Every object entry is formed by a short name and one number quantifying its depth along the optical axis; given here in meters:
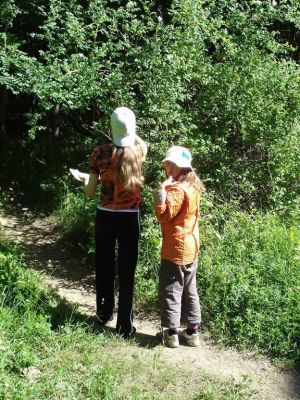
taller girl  3.93
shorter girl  3.98
